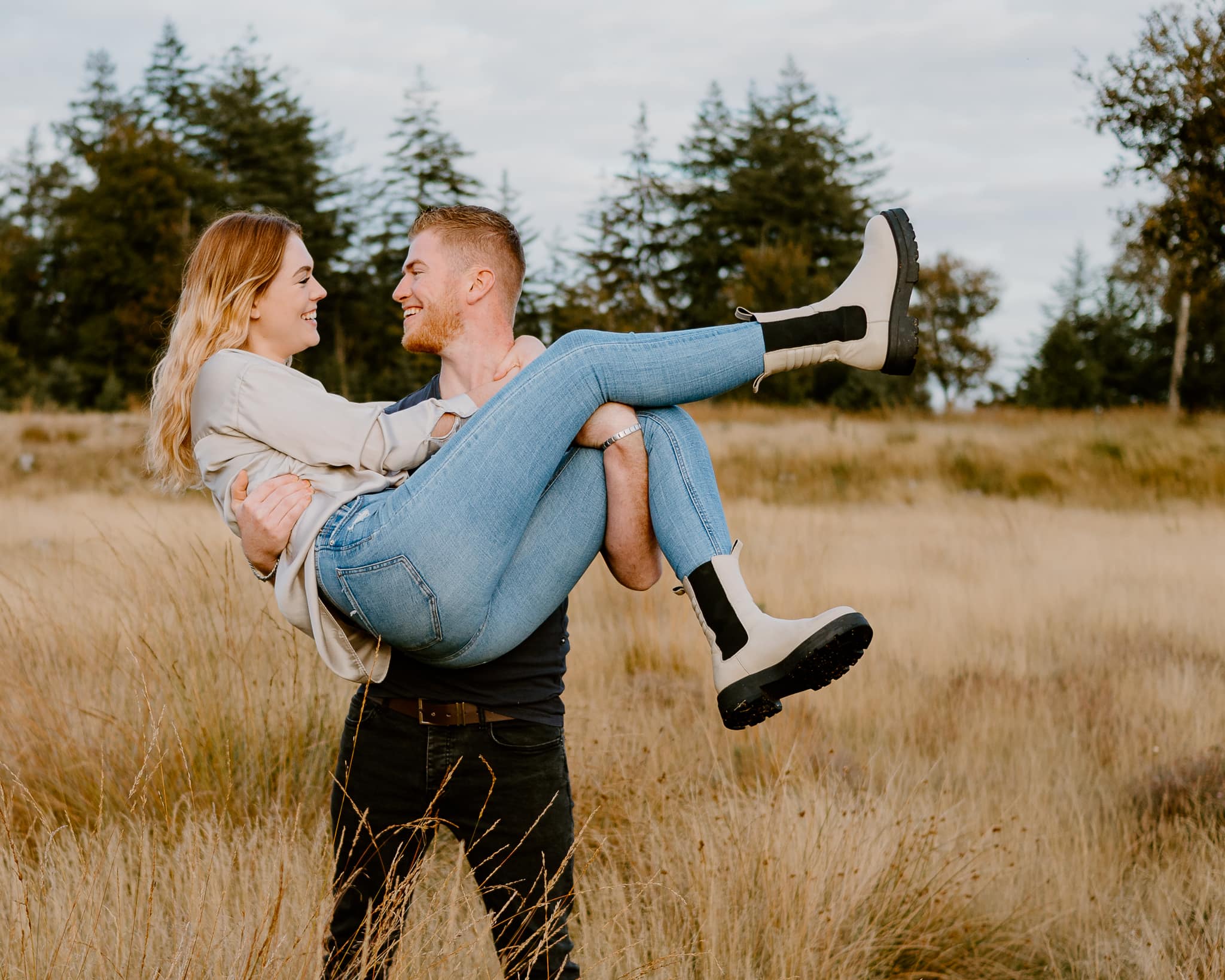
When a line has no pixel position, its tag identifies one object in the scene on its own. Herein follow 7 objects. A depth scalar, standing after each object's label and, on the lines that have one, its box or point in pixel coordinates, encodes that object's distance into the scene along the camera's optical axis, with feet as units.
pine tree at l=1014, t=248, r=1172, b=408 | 115.44
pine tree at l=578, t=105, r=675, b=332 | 114.21
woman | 6.75
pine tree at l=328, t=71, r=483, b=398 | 105.81
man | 7.24
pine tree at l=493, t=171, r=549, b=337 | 97.02
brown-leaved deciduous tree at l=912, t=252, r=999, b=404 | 146.00
